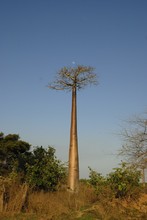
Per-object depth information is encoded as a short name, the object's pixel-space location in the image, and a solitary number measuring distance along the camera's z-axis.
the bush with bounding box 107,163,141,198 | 11.01
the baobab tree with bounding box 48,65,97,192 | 16.12
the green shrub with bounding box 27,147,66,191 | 14.29
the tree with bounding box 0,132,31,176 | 17.98
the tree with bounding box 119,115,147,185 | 12.03
